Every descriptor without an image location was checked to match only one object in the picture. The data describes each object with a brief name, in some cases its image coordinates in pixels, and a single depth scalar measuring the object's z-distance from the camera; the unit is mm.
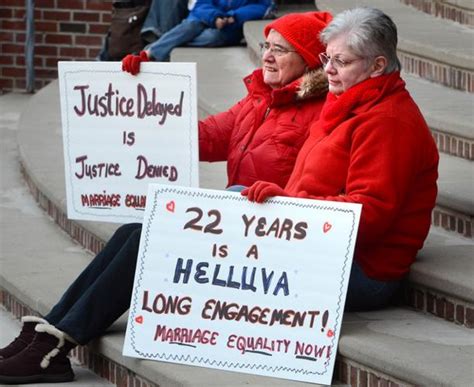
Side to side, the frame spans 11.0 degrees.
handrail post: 16878
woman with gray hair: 7568
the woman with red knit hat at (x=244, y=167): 8239
